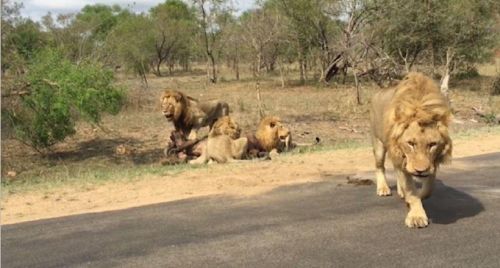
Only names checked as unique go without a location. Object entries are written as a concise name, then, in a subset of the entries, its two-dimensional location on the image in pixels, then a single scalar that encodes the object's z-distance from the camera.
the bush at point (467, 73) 37.75
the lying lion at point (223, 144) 12.28
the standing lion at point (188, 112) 13.05
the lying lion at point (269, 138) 13.34
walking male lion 5.47
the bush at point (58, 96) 14.70
